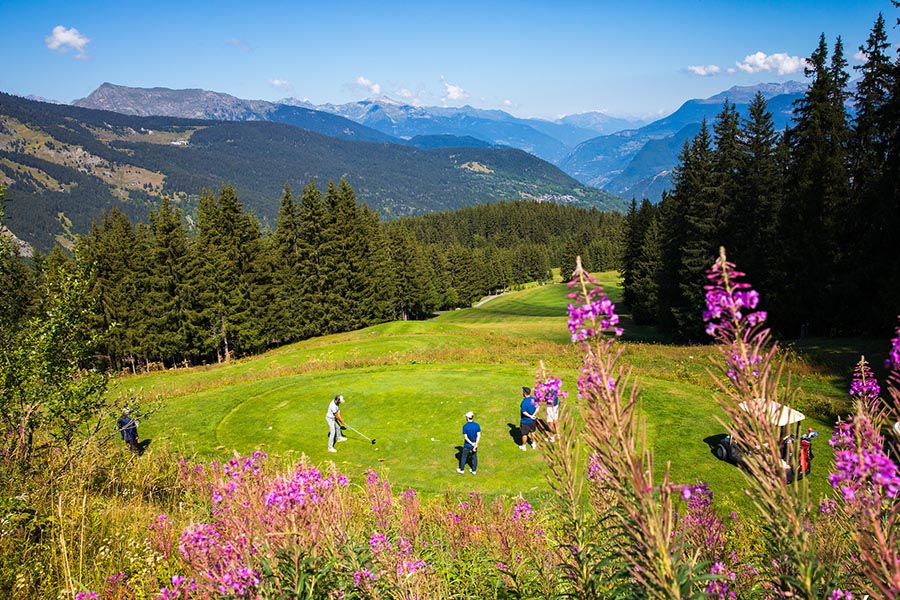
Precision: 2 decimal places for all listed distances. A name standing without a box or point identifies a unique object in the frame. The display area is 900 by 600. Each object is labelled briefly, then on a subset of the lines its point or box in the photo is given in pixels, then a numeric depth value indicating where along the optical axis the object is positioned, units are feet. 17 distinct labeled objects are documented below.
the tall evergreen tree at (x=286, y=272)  173.88
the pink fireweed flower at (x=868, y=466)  6.66
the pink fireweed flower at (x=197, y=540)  12.66
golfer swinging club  47.94
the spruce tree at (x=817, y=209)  102.37
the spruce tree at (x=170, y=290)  150.51
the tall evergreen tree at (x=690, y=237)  135.23
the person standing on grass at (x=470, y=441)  40.70
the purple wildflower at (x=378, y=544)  12.75
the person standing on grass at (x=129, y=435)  46.92
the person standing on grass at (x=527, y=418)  44.01
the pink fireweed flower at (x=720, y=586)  9.94
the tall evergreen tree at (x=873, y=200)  87.40
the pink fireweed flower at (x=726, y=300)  7.56
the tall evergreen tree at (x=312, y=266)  175.73
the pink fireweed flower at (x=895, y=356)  8.62
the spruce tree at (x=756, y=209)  125.39
